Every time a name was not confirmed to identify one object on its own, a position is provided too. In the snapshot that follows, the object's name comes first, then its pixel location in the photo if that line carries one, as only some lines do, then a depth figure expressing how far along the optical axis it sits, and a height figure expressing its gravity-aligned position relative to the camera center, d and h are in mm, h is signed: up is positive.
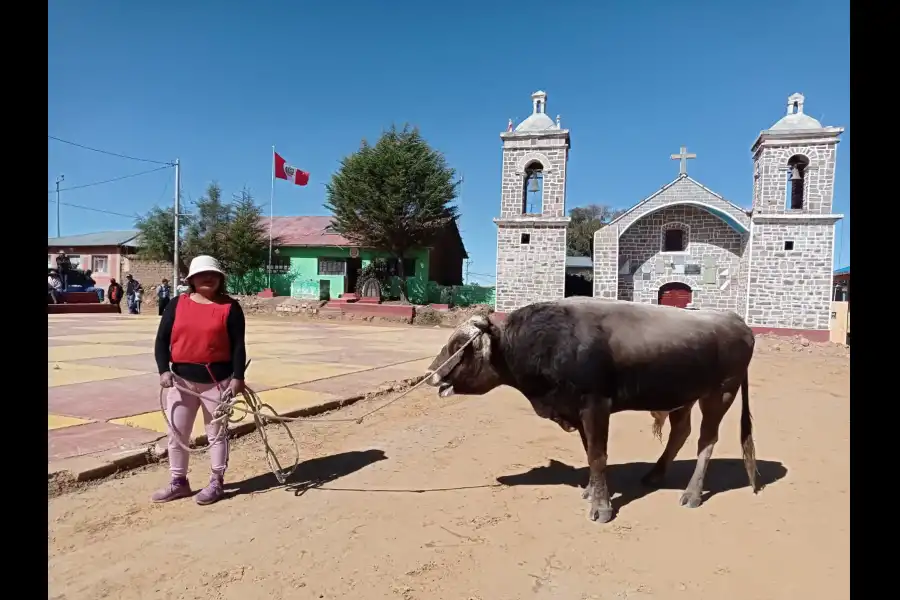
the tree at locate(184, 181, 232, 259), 30734 +4297
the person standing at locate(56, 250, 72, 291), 23125 +1022
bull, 3631 -533
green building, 27906 +1724
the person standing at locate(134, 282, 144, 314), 23762 -482
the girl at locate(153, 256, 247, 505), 3609 -521
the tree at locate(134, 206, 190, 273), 30594 +3485
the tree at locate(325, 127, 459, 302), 25453 +5218
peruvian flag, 29766 +7349
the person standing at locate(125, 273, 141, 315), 23625 -191
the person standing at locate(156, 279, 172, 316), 20594 -188
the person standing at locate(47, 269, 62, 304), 21103 +40
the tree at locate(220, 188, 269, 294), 29203 +2703
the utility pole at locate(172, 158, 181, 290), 27614 +5478
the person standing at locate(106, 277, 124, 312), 23250 -203
